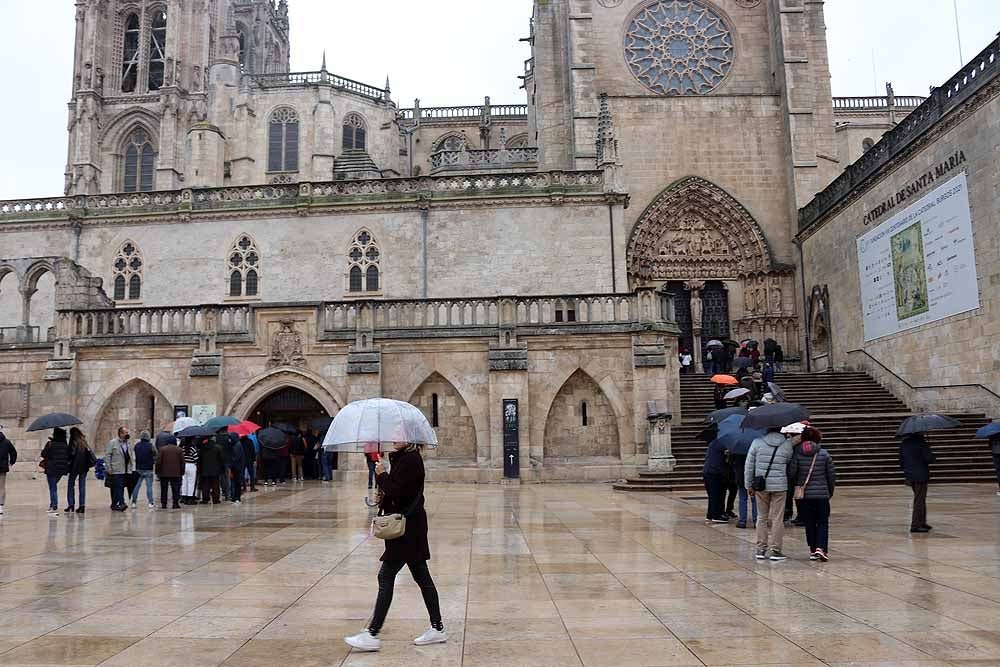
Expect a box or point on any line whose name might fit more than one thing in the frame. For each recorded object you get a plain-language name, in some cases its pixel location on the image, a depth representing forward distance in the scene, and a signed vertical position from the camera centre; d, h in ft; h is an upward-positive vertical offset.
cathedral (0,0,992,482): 73.92 +19.89
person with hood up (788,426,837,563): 31.19 -2.22
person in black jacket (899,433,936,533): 37.60 -2.03
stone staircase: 65.46 -1.11
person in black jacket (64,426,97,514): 49.62 -1.18
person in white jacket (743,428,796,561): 31.48 -2.08
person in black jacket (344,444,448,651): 19.66 -2.62
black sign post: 71.10 -1.00
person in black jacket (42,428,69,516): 49.26 -1.21
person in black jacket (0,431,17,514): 48.49 -0.71
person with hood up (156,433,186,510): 52.85 -1.66
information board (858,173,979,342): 71.26 +14.79
